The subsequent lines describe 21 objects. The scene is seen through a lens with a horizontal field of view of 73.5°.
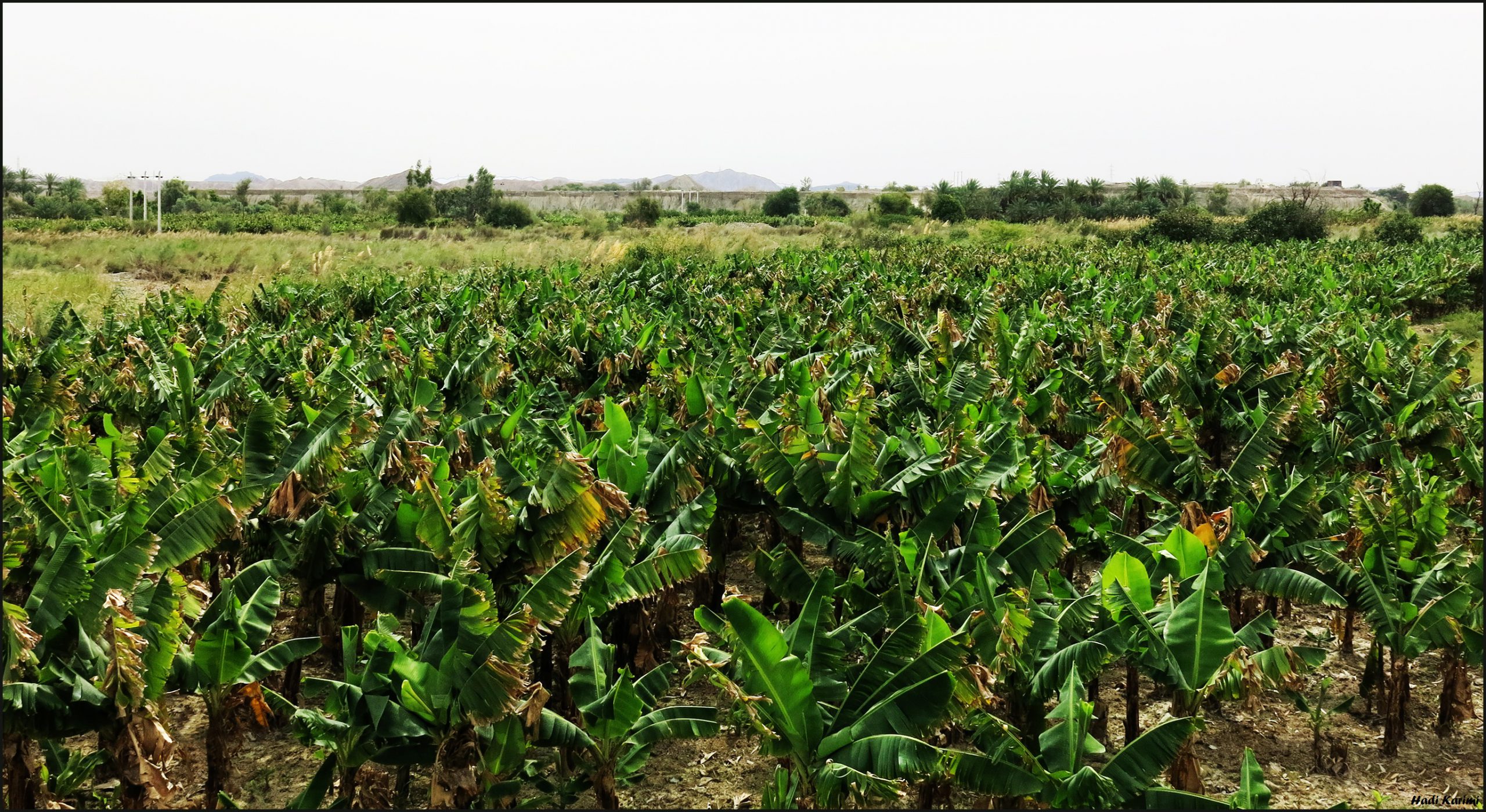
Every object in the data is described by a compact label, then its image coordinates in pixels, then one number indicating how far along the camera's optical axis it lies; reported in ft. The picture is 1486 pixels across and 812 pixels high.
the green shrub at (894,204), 206.90
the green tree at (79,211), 225.35
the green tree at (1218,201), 230.68
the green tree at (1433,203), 218.79
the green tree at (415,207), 190.90
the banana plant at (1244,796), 13.51
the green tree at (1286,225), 140.87
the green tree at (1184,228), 141.69
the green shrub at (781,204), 254.68
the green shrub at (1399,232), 134.00
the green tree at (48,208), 228.84
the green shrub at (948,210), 193.67
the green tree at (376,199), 257.55
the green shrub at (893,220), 177.11
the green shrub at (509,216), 205.46
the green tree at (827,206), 253.24
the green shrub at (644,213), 199.98
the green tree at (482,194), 225.76
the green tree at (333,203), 244.63
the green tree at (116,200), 250.57
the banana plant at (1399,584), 17.24
